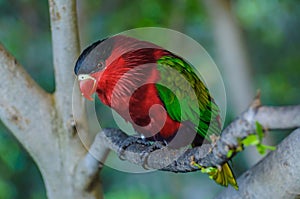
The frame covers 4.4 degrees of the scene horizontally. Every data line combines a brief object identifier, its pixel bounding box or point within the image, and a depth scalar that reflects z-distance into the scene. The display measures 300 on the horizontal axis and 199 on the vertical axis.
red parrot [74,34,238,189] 5.35
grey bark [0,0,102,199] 5.64
